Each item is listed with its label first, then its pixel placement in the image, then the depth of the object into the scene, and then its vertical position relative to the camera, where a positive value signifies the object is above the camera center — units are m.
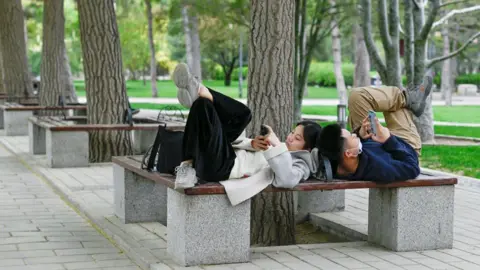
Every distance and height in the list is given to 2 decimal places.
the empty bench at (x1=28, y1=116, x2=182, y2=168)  11.92 -1.19
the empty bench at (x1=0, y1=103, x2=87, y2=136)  18.33 -1.36
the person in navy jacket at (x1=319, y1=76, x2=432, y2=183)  6.19 -0.59
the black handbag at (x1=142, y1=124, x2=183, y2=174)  6.23 -0.68
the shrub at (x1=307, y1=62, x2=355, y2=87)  64.38 -1.00
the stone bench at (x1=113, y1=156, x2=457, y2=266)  5.82 -1.16
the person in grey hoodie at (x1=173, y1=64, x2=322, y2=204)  5.61 -0.66
